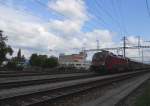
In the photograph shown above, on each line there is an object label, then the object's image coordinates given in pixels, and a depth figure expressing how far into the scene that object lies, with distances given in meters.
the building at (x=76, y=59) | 102.00
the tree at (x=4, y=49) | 61.31
